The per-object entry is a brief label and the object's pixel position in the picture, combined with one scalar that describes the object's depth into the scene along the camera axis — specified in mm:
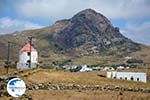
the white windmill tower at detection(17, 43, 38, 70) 83625
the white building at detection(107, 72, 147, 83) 78150
